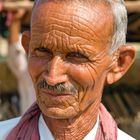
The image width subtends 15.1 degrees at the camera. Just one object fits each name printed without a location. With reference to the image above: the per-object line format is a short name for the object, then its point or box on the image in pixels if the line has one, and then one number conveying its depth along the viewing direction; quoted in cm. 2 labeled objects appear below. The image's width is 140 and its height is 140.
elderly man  89
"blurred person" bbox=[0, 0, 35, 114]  245
